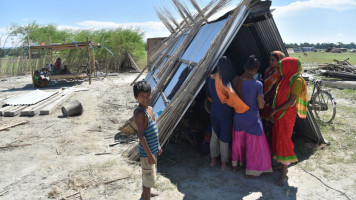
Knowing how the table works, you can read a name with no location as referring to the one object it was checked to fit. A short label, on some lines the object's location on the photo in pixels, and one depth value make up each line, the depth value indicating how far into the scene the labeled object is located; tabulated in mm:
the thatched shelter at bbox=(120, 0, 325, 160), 3664
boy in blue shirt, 2475
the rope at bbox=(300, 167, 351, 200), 2928
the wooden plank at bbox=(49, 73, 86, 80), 12508
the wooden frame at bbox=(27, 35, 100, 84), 12422
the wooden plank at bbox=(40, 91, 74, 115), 6949
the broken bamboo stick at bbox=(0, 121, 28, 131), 5712
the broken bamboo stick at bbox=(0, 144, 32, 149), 4672
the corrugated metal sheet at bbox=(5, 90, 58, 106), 7912
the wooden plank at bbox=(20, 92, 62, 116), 6888
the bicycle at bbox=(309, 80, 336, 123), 5629
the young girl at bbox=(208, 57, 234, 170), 3461
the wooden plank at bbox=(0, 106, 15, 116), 6969
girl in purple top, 3112
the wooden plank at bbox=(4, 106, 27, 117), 6871
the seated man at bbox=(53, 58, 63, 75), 12891
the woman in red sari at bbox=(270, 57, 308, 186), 3117
